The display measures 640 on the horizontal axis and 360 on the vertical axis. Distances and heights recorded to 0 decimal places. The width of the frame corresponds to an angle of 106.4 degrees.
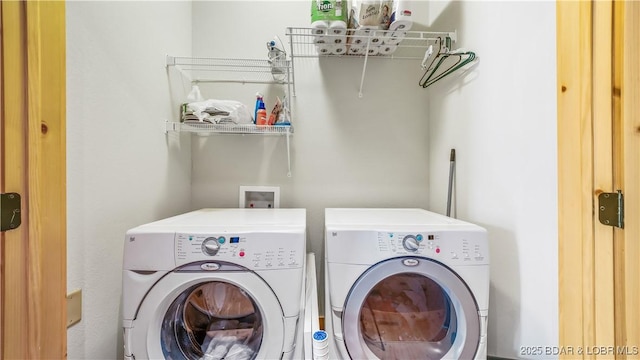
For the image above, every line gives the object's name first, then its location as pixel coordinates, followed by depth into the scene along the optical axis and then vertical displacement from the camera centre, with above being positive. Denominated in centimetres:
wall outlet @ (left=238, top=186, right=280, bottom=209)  171 -14
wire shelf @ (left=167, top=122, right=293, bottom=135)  142 +30
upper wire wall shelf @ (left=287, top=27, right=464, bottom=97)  137 +84
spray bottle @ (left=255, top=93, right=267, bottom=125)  151 +41
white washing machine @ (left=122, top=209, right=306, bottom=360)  87 -37
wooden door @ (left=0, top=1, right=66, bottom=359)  60 +1
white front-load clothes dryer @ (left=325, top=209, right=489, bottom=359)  93 -37
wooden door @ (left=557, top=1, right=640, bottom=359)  61 +1
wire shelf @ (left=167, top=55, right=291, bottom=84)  160 +74
